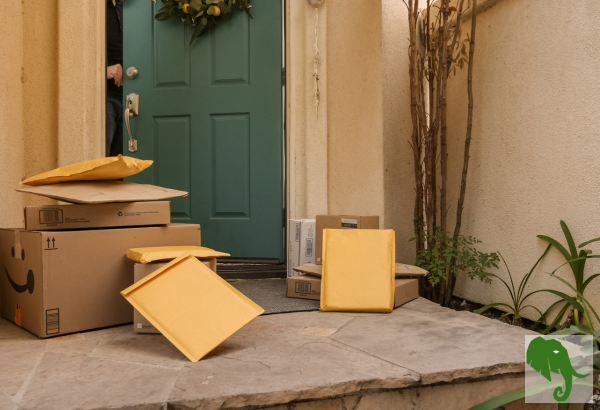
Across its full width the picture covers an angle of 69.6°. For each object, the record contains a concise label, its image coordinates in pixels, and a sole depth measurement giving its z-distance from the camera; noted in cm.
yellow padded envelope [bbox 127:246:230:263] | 138
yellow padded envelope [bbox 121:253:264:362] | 118
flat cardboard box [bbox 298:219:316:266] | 220
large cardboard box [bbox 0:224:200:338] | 134
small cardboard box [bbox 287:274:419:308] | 180
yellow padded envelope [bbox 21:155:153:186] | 146
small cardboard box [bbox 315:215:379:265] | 198
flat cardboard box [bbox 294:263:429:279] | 185
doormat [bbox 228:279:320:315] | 174
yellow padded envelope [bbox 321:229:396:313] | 166
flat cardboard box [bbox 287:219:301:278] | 222
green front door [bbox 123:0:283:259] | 255
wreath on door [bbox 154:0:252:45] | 249
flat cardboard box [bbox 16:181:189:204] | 138
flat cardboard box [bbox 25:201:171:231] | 139
